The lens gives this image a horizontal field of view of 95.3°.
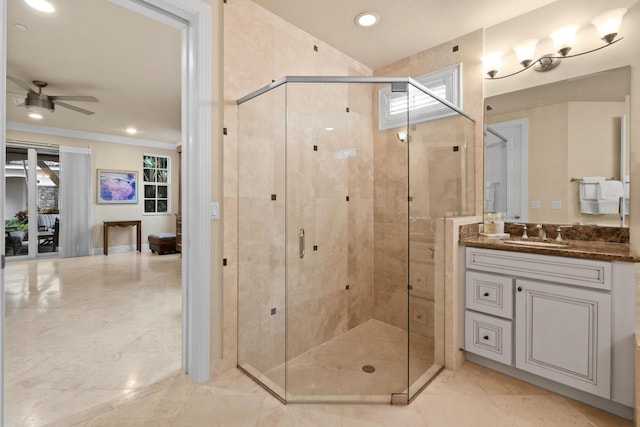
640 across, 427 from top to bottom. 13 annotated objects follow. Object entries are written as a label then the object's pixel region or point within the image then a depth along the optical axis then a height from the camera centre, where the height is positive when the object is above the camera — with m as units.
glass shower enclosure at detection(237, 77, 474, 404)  2.02 -0.20
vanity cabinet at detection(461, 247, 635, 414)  1.61 -0.70
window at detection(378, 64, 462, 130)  2.07 +0.78
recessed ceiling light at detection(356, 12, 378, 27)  2.32 +1.55
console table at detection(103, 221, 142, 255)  6.42 -0.44
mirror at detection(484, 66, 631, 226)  2.03 +0.44
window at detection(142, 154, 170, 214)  7.34 +0.68
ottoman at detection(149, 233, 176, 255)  6.44 -0.74
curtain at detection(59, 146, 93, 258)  6.11 +0.17
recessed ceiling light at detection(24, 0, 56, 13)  2.23 +1.61
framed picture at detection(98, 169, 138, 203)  6.61 +0.55
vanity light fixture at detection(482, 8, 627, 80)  1.97 +1.23
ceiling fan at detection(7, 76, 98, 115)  3.77 +1.46
